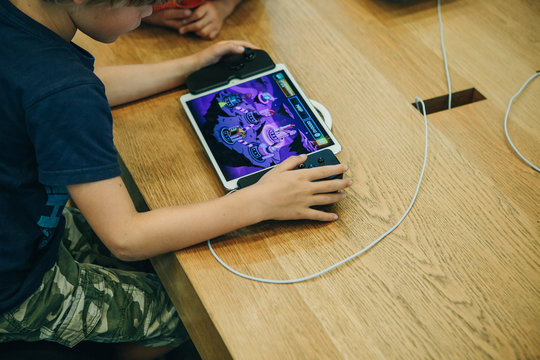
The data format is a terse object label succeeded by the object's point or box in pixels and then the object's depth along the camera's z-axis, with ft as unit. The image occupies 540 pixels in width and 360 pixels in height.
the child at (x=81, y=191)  1.83
